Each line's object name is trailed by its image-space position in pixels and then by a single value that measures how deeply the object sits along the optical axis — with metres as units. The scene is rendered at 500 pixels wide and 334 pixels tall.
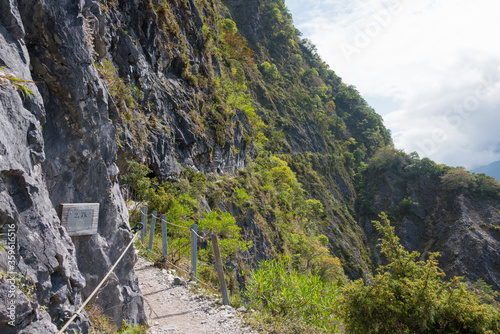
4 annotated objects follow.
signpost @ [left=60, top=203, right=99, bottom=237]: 3.36
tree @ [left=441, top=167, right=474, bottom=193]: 48.38
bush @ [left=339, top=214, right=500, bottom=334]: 3.95
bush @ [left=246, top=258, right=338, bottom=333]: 5.00
